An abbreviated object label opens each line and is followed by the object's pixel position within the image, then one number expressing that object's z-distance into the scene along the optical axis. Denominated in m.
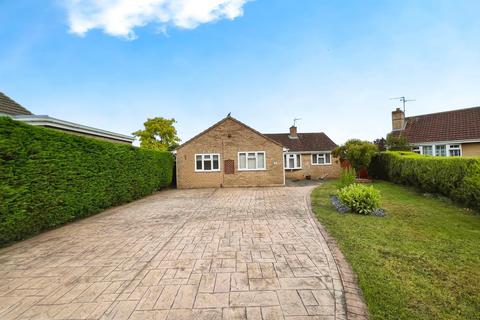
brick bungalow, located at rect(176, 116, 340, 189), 19.66
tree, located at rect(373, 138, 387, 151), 25.08
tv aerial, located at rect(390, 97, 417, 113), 27.47
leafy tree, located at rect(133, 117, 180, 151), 41.66
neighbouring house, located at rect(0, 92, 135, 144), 10.10
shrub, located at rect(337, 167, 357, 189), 10.12
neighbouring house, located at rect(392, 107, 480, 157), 21.03
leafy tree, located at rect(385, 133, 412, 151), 21.73
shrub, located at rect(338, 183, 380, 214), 7.74
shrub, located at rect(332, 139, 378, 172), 18.17
